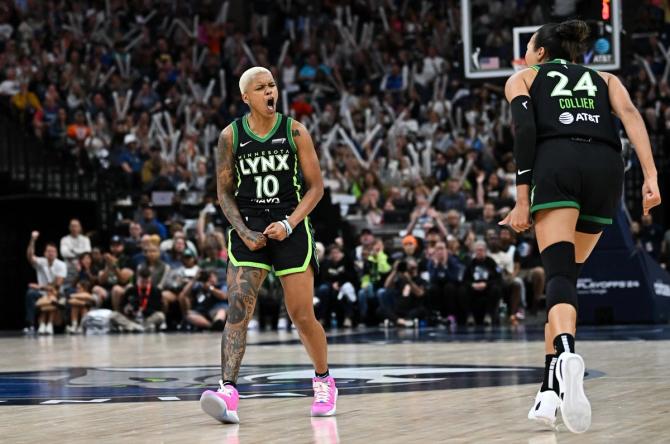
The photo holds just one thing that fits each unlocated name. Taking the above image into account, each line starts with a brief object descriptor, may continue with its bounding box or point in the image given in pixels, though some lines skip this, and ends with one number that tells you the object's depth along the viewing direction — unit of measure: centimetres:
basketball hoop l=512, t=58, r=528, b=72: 1719
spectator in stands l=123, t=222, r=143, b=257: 2192
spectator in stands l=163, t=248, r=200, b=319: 2039
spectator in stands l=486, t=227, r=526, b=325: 1942
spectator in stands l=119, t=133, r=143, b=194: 2497
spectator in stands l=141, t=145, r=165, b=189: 2477
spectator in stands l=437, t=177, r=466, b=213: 2181
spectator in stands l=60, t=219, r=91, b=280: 2194
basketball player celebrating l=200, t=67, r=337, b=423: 709
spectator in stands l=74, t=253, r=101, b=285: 2118
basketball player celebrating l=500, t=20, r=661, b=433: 610
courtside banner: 1759
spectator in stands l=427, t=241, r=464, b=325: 1964
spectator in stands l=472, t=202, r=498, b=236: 2078
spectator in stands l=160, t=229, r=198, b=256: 2102
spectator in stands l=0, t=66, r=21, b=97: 2686
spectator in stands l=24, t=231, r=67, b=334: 2112
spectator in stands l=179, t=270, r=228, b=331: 1998
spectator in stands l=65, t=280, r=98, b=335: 2075
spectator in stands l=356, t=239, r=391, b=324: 2019
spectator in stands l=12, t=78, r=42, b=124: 2625
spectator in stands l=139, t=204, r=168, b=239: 2223
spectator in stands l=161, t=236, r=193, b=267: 2092
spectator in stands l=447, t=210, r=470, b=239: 2094
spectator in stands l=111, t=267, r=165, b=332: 2030
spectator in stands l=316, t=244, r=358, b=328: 2016
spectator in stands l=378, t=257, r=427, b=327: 1961
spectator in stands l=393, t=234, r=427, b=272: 2006
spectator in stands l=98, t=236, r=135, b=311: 2069
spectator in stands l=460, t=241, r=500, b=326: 1938
